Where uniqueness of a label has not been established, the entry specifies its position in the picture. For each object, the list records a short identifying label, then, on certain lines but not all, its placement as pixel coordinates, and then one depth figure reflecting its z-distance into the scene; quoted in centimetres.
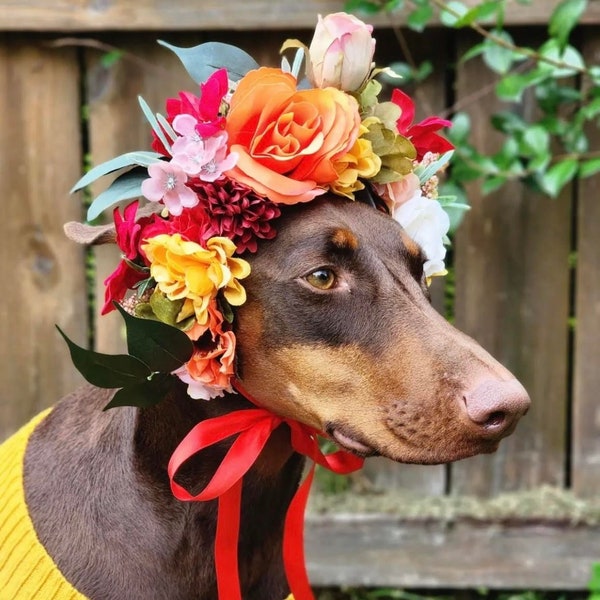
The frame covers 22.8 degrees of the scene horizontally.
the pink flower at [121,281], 98
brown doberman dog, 91
